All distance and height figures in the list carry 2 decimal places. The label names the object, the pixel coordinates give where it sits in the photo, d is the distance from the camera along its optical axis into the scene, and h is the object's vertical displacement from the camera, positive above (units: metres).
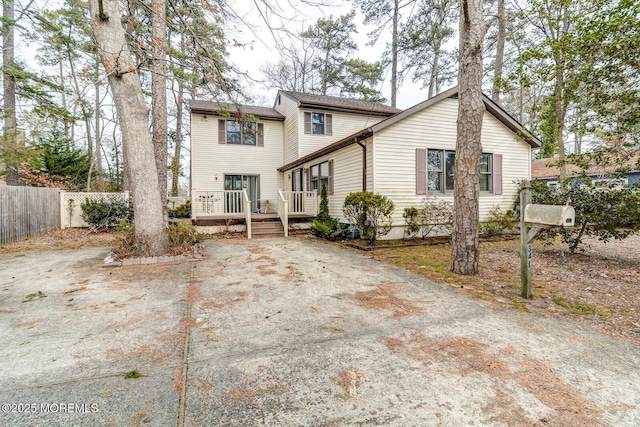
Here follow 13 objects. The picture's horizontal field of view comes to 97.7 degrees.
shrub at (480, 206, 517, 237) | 9.16 -0.77
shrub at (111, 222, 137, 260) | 5.76 -0.87
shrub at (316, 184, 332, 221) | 10.25 -0.08
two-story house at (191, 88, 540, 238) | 8.56 +1.79
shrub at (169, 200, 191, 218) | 13.54 -0.31
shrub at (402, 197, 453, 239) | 8.48 -0.51
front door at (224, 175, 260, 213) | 13.92 +1.03
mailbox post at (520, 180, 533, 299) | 3.54 -0.67
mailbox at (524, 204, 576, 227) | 2.99 -0.18
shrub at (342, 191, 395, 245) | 7.55 -0.28
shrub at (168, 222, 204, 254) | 6.35 -0.78
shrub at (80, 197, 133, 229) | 10.34 -0.20
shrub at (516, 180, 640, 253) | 5.18 -0.16
